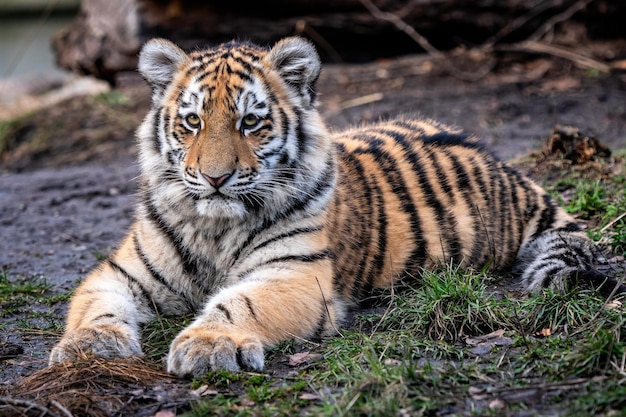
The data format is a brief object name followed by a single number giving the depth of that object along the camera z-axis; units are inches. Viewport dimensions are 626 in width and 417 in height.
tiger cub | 275.9
